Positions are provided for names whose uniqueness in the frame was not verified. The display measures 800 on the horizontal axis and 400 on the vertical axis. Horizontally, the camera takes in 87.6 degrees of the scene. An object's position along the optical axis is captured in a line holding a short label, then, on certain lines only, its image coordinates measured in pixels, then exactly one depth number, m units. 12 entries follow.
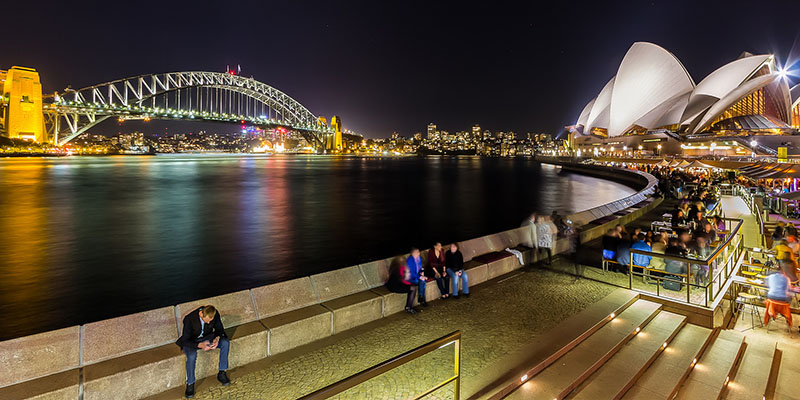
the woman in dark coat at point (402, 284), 5.79
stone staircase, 4.04
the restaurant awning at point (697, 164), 36.43
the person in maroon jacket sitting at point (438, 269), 6.27
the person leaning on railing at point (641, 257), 6.88
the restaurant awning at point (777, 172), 20.67
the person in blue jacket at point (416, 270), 5.96
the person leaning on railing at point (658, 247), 6.95
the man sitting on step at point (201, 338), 3.91
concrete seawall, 3.65
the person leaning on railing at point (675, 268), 6.38
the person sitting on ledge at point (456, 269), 6.38
